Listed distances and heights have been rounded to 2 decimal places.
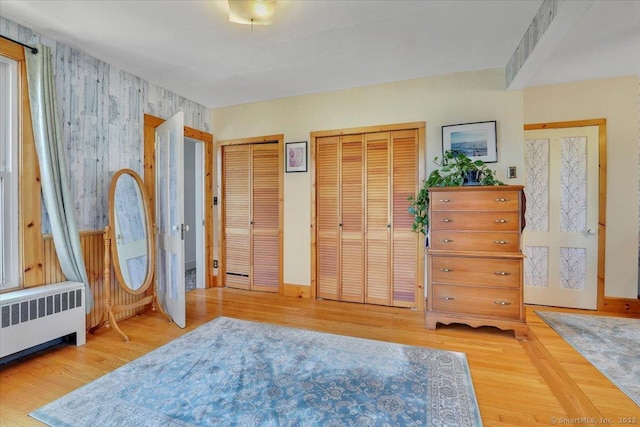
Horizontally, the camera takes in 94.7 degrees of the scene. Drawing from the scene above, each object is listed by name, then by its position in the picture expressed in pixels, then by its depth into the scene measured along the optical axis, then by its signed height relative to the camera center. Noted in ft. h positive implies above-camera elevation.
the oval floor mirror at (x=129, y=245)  8.66 -1.13
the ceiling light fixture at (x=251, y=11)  6.15 +4.29
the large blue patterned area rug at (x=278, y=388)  5.10 -3.60
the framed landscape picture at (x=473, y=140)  9.50 +2.24
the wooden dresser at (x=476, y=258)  8.16 -1.42
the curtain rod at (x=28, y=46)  6.89 +3.97
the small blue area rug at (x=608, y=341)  6.27 -3.56
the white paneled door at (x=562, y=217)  10.30 -0.34
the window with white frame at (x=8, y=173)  7.12 +0.88
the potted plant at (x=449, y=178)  8.70 +0.92
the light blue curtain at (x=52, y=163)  7.29 +1.16
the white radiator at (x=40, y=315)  6.49 -2.54
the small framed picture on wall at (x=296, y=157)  11.87 +2.11
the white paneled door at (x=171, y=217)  8.87 -0.25
